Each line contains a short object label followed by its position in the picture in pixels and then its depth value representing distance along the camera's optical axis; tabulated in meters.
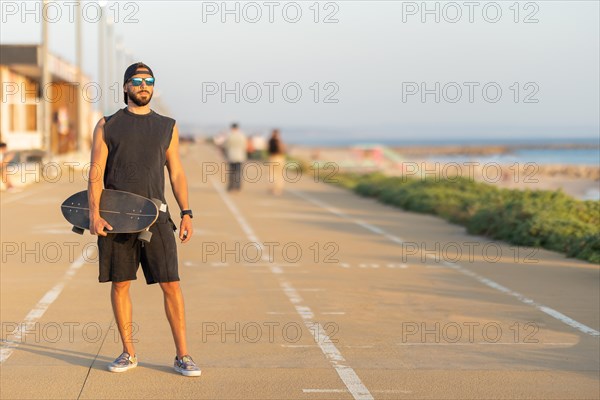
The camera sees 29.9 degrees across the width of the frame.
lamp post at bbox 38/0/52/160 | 40.08
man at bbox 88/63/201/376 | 7.67
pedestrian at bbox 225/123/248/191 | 30.88
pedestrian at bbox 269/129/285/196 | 30.52
